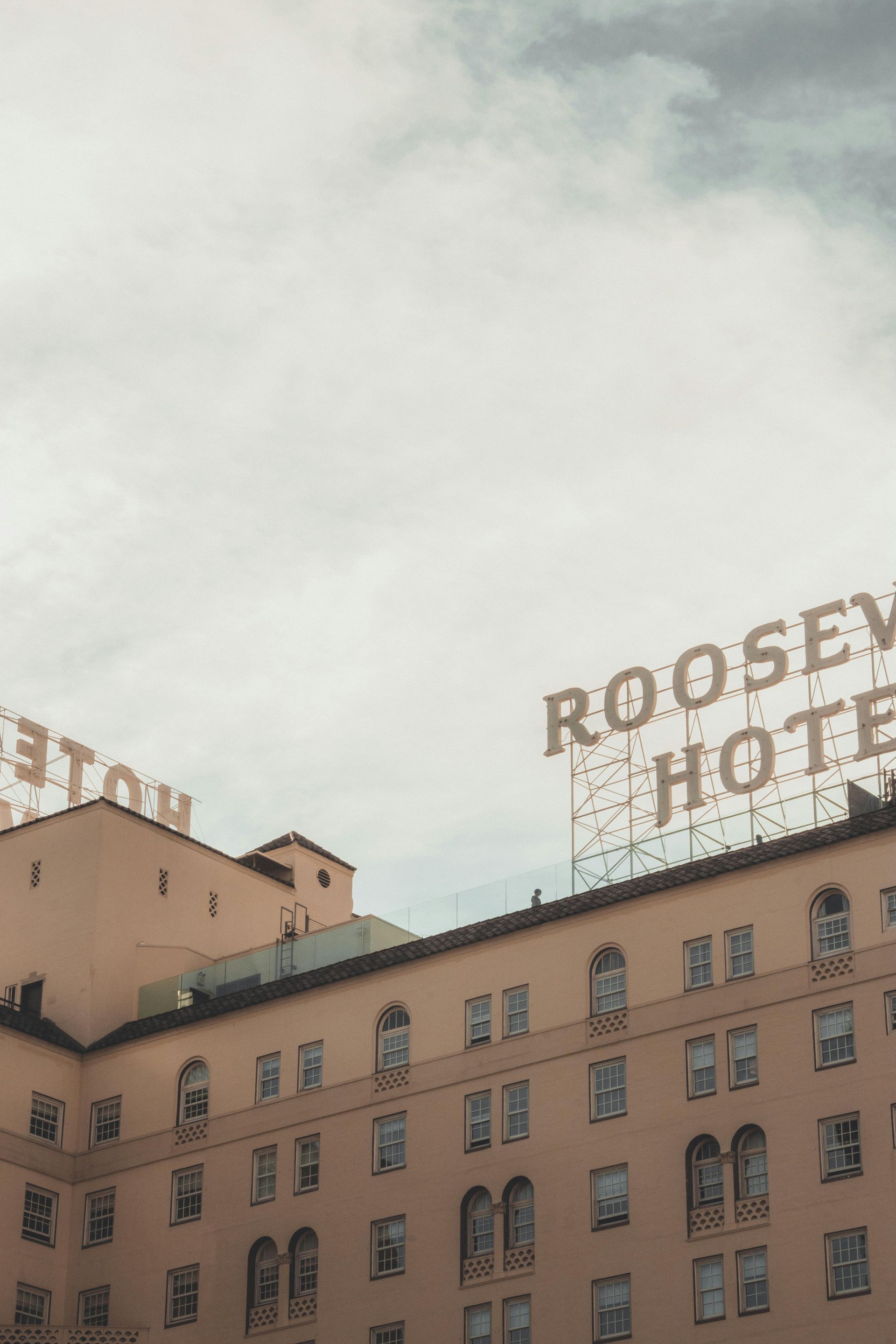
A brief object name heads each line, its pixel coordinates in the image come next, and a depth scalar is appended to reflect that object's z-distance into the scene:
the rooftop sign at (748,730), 70.94
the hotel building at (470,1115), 62.12
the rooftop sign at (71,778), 93.50
